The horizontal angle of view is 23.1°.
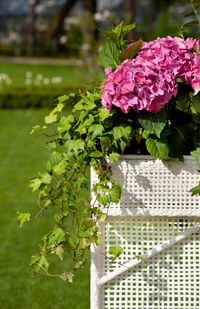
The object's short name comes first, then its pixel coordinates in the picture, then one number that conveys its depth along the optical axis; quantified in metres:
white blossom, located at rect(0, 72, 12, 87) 11.82
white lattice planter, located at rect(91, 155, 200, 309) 1.87
